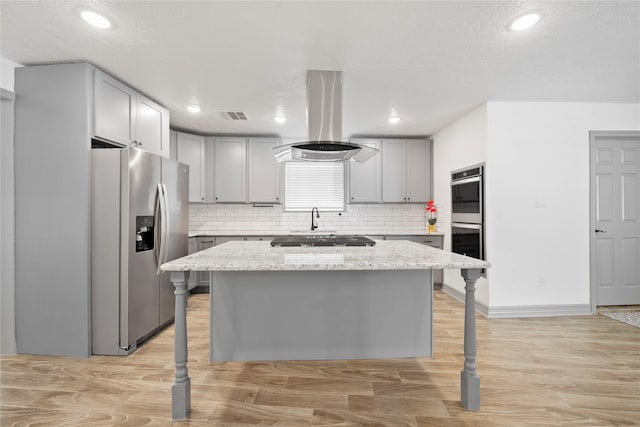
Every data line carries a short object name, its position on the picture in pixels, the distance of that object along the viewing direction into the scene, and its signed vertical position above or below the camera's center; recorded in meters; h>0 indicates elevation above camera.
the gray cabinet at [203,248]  4.69 -0.50
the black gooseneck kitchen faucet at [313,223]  5.02 -0.14
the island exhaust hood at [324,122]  2.71 +0.81
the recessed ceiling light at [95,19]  2.01 +1.30
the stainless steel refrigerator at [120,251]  2.65 -0.31
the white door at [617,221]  3.81 -0.08
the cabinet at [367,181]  5.16 +0.56
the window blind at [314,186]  5.36 +0.49
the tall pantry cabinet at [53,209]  2.61 +0.05
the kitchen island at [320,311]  2.26 -0.71
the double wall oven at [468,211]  3.74 +0.04
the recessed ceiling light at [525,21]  2.00 +1.28
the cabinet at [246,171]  5.04 +0.71
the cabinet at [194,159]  4.77 +0.86
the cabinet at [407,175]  5.20 +0.66
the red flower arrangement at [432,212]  4.97 +0.04
